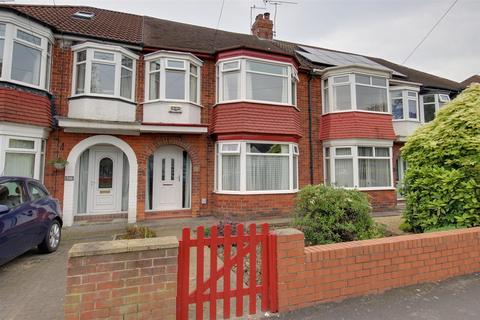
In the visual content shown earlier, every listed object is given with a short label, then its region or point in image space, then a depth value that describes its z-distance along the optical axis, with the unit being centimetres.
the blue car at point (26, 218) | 420
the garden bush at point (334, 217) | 468
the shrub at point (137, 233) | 530
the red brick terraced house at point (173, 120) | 795
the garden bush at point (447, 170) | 499
